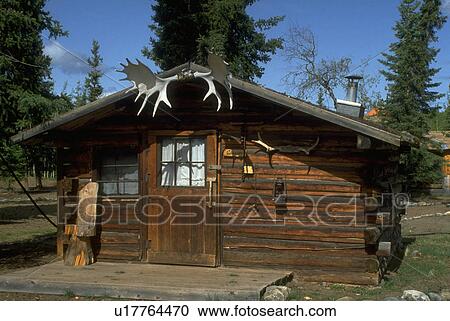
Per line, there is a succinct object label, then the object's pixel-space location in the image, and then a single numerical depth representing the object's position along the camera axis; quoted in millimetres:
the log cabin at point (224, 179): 8570
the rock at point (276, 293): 7229
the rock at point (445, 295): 7660
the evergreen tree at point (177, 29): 24562
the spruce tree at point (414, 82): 27859
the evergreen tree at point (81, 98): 51875
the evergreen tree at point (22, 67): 12273
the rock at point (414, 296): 7215
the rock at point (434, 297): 7523
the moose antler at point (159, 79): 8102
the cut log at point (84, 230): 9484
